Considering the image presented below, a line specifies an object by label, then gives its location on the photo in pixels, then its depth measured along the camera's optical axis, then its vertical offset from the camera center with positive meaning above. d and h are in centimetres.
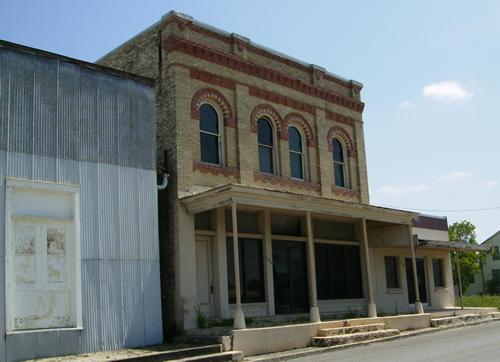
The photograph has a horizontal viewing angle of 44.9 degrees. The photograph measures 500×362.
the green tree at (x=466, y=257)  5497 +83
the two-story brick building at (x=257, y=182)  1628 +295
